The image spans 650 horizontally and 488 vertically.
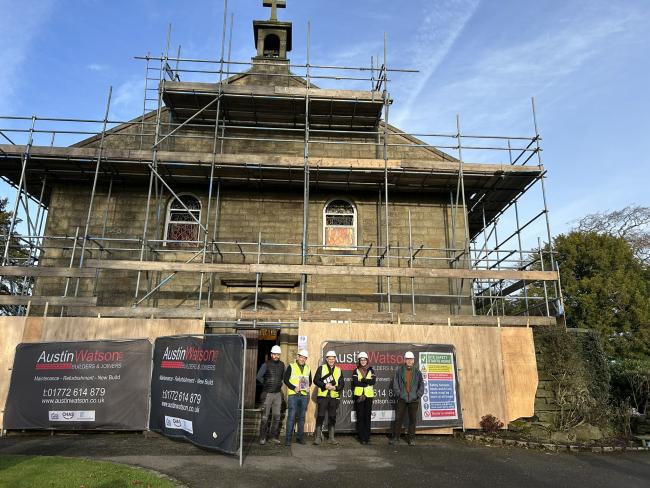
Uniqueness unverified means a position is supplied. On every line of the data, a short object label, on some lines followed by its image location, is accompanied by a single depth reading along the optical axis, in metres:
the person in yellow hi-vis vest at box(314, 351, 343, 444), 8.33
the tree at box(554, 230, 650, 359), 24.75
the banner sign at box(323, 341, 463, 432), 9.09
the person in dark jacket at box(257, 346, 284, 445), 8.19
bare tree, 31.44
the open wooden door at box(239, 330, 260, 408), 11.36
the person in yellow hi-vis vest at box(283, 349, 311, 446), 8.23
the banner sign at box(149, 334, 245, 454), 6.74
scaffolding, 11.73
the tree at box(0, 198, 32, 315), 12.17
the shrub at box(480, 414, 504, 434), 9.44
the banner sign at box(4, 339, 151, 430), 8.65
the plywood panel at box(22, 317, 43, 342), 9.65
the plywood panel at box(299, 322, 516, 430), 9.66
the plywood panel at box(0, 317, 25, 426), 9.29
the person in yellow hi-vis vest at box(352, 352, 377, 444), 8.51
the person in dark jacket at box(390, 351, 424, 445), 8.59
